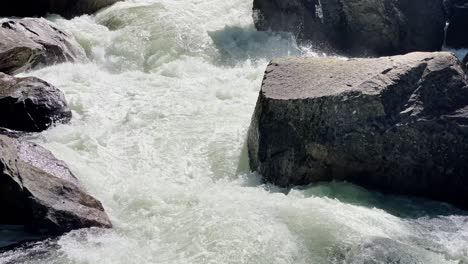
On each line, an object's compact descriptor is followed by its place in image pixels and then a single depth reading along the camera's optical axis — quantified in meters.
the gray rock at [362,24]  15.25
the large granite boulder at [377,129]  8.12
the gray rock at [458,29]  16.16
